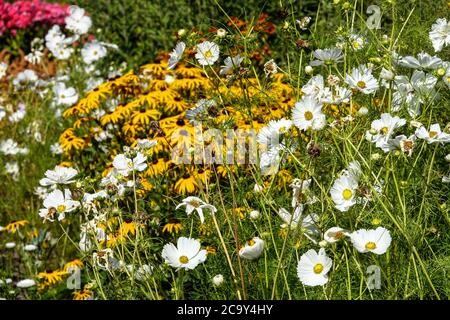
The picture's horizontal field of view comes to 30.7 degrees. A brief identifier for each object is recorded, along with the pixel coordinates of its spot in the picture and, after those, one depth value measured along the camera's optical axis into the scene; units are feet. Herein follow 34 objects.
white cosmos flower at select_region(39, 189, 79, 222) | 8.24
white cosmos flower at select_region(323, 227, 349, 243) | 6.87
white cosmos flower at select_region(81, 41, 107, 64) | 17.54
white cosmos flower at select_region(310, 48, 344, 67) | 8.89
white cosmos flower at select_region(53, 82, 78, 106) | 16.28
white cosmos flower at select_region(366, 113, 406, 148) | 7.67
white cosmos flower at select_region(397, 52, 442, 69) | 8.31
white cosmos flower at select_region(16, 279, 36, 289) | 11.42
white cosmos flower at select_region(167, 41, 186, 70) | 8.67
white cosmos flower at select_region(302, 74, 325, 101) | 7.83
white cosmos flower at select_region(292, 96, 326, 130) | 7.66
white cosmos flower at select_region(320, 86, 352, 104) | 7.78
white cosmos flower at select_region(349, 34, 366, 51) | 9.43
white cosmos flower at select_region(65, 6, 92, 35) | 18.34
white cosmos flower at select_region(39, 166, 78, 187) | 8.54
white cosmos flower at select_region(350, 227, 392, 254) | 6.82
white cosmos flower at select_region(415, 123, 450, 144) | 7.50
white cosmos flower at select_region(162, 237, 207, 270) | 7.22
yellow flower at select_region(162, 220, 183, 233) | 10.40
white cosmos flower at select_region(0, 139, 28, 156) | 15.71
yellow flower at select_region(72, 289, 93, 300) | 10.44
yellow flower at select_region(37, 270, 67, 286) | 11.39
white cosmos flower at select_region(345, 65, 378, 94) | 8.14
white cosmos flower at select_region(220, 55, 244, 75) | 9.06
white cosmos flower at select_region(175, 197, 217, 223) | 7.30
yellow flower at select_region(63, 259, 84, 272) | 11.14
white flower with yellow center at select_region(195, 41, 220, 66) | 8.75
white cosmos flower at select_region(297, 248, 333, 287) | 6.95
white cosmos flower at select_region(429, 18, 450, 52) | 8.82
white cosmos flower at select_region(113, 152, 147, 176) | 8.54
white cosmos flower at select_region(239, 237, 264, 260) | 6.59
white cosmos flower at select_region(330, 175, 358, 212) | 7.22
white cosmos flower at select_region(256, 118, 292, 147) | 8.10
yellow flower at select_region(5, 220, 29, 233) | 12.48
